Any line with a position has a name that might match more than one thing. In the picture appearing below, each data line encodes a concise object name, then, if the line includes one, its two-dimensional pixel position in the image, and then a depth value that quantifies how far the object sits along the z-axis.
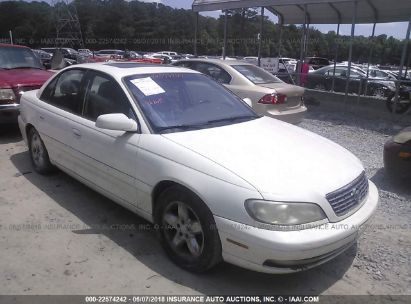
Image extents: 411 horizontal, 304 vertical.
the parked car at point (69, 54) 29.82
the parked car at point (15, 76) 6.69
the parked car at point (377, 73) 15.22
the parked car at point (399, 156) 4.93
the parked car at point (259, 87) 7.02
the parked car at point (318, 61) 24.24
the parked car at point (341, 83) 13.57
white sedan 2.71
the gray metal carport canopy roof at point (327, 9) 11.27
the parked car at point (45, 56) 26.11
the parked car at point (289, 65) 14.93
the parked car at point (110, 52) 36.64
